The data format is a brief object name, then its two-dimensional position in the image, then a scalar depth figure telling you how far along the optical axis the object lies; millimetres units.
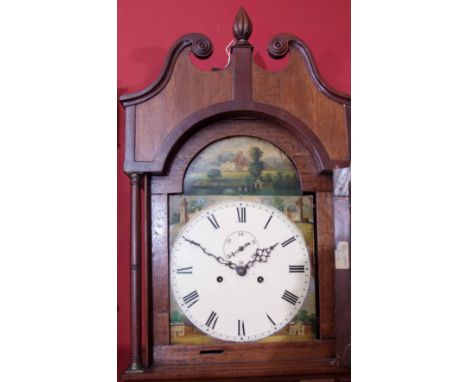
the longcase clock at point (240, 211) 1399
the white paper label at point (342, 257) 1384
